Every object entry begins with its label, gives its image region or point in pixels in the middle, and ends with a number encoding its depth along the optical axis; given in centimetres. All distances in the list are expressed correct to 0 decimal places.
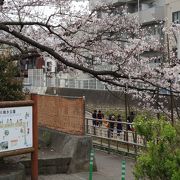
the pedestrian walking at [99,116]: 1497
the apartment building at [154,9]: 2778
